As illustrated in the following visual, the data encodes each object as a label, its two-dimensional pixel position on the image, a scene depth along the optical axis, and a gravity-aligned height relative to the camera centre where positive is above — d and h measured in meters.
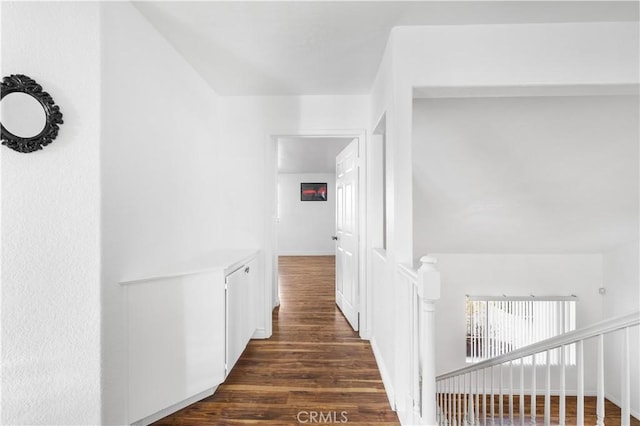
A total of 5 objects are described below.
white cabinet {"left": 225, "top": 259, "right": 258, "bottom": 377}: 2.06 -0.74
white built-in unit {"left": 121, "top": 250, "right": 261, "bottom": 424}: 1.61 -0.73
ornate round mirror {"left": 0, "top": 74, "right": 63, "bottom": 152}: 1.29 +0.45
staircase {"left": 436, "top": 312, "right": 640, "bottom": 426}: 1.23 -1.37
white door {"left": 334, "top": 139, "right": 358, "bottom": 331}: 2.97 -0.21
